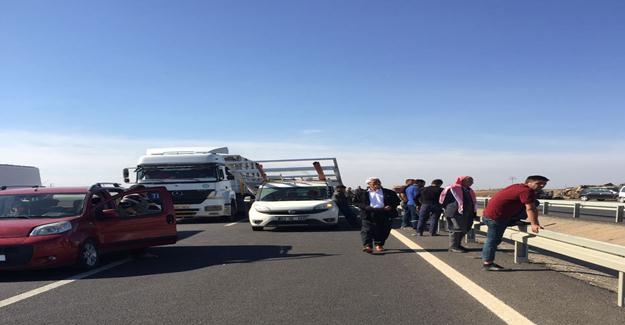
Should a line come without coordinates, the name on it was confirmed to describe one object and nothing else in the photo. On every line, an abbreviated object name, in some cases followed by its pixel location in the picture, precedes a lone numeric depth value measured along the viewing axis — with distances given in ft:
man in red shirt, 26.40
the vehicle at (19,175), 83.51
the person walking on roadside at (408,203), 52.11
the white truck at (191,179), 64.95
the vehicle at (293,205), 50.60
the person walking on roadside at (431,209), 46.26
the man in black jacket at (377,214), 34.65
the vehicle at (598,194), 157.48
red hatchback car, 25.67
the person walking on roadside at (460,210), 34.04
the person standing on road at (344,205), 55.71
